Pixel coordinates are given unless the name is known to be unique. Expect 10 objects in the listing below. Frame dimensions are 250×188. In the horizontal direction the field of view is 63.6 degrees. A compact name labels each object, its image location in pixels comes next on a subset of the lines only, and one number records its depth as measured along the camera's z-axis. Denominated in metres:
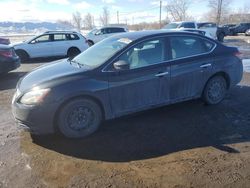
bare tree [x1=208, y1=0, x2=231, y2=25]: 40.35
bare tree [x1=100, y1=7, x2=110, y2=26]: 64.78
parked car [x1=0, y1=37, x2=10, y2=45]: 11.48
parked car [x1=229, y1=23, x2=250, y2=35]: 25.92
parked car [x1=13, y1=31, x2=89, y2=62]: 9.75
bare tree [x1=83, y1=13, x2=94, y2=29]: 70.55
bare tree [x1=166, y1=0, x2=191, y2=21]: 48.10
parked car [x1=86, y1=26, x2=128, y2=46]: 14.68
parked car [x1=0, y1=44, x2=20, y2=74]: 6.62
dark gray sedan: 2.98
